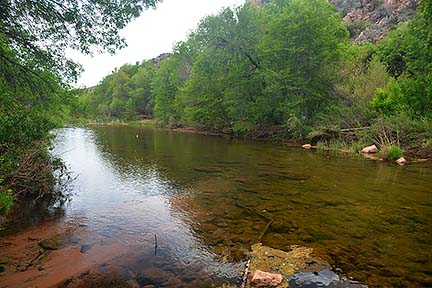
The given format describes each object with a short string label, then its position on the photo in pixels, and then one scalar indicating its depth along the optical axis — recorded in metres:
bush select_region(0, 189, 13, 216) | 5.37
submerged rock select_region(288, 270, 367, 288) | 4.86
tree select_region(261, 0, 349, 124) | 27.89
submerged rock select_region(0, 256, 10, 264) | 5.45
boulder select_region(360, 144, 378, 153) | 20.20
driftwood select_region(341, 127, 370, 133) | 22.29
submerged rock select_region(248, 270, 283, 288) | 4.76
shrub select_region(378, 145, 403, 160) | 17.61
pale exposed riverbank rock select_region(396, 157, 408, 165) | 16.69
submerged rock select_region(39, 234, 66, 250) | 6.17
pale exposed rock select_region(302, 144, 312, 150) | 23.89
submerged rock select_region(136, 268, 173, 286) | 4.96
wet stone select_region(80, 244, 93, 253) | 6.08
